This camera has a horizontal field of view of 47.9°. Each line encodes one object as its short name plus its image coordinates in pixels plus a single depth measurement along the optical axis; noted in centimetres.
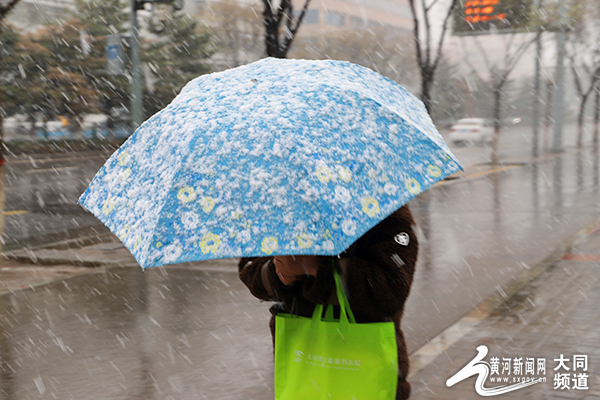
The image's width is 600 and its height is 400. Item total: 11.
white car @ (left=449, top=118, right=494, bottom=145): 3794
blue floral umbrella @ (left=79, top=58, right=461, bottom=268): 182
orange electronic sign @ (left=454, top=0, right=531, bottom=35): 1572
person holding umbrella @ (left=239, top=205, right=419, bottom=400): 211
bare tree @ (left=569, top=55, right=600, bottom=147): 3284
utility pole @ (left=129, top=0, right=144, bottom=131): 1227
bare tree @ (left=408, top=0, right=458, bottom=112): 1414
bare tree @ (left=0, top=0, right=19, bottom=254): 698
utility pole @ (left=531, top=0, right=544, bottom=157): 2258
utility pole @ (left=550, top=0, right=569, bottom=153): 2306
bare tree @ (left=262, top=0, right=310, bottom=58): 932
